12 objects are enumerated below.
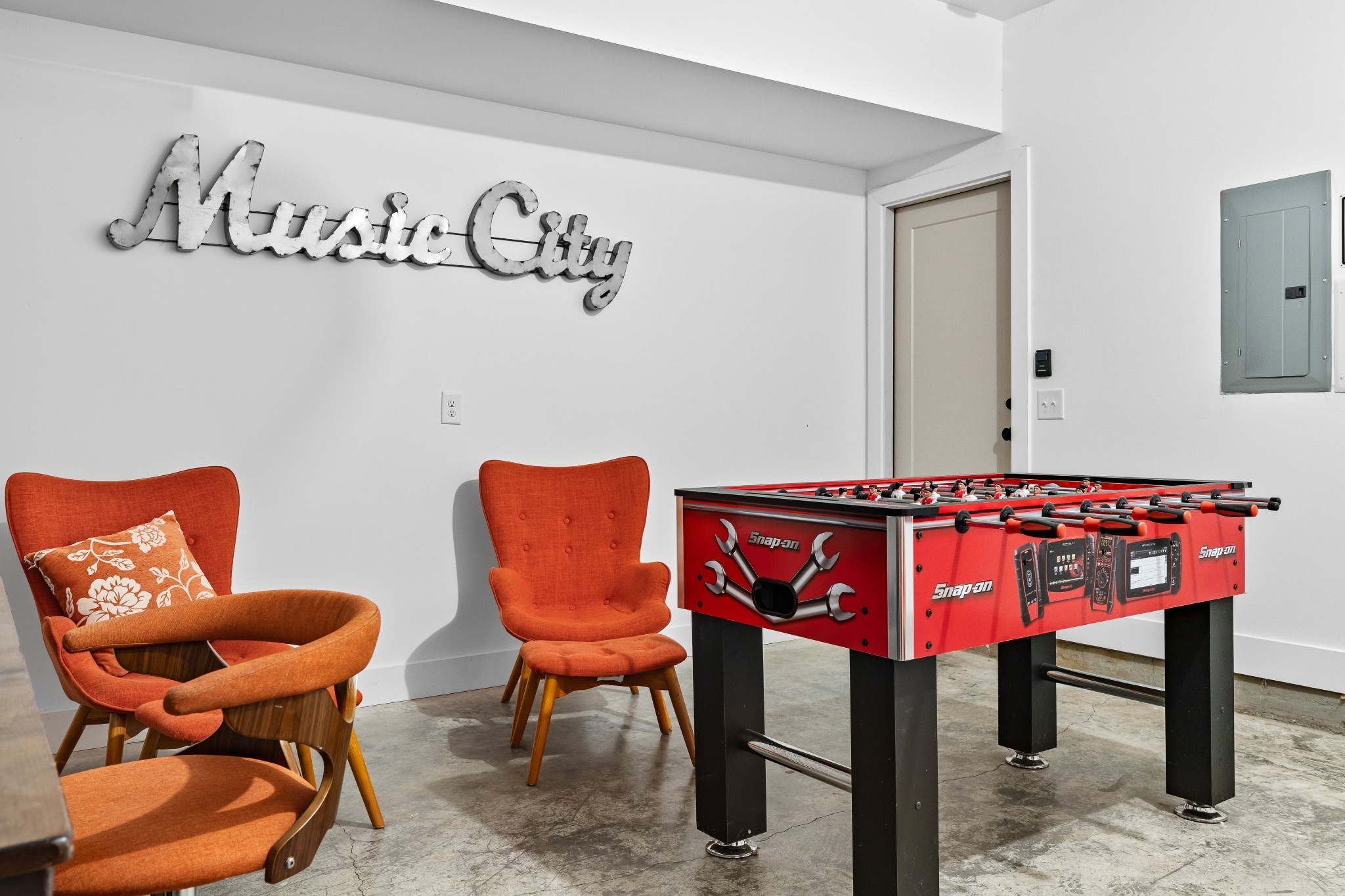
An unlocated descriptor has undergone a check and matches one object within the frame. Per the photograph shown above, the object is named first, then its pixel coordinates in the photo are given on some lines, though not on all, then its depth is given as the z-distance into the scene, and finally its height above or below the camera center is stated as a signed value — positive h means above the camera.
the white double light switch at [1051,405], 4.07 +0.05
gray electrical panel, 3.19 +0.45
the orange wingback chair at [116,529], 2.30 -0.35
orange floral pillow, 2.51 -0.40
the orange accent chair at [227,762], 1.21 -0.54
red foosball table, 1.81 -0.40
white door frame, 4.20 +0.65
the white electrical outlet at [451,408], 3.76 +0.06
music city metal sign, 3.19 +0.73
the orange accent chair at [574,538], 3.38 -0.44
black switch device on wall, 4.11 +0.23
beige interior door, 4.46 +0.41
